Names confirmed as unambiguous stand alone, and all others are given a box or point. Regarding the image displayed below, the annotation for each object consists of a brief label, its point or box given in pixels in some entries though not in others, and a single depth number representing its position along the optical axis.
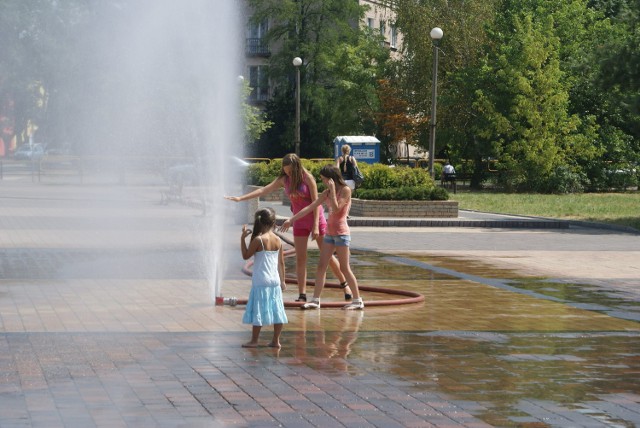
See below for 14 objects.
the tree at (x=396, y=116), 61.44
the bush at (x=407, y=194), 30.53
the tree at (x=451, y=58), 54.69
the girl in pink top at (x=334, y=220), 12.67
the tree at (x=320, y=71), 68.69
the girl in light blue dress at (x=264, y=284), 9.88
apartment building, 87.81
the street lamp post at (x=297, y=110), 50.97
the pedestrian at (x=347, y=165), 26.64
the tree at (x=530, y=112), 49.50
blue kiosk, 51.91
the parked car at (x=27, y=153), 84.00
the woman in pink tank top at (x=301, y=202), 12.92
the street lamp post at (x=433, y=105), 36.28
